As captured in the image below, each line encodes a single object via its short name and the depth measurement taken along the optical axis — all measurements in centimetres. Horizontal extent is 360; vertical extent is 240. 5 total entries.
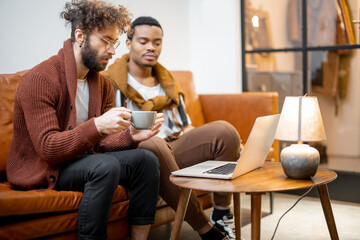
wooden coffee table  151
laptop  164
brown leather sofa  158
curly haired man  169
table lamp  168
